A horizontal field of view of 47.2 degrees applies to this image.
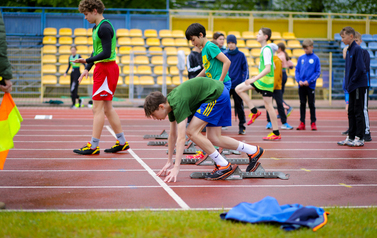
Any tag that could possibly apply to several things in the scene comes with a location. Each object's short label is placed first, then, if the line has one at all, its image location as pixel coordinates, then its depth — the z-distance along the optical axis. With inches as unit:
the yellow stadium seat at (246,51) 799.3
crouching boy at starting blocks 173.6
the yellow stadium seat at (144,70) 767.1
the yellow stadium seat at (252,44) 846.5
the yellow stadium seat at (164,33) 840.3
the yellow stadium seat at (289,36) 893.8
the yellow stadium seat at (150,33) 839.1
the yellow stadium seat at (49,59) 756.6
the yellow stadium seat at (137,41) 812.3
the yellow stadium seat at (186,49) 801.4
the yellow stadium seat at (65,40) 803.4
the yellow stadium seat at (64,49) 780.6
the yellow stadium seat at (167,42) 821.2
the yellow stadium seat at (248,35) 870.4
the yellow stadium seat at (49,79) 721.6
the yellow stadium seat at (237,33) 876.0
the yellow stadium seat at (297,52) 842.6
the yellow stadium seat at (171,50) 803.4
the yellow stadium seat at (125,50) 792.9
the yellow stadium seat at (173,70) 773.9
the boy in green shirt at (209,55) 221.5
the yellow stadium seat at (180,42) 826.8
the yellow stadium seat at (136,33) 834.2
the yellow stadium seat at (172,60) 789.9
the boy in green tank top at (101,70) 248.7
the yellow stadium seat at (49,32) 821.1
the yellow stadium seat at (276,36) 869.8
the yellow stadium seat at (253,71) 763.4
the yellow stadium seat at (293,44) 862.2
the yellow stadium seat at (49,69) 739.4
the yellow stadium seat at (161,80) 750.5
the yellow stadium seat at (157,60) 797.6
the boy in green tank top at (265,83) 315.5
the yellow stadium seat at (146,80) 740.0
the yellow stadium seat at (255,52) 828.7
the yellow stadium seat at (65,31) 821.9
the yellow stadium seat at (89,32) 829.2
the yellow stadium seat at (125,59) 776.3
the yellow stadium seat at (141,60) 784.3
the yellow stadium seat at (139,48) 798.5
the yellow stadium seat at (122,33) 828.0
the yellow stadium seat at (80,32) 820.9
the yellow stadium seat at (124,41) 804.3
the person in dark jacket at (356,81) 295.7
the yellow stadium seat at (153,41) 817.5
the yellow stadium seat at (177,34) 840.3
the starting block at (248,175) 201.3
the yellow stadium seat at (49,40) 796.6
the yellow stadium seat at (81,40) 797.2
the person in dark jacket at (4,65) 155.6
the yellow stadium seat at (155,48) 813.8
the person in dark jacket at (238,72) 362.3
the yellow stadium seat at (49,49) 775.1
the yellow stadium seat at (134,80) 734.5
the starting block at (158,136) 336.7
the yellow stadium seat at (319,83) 790.5
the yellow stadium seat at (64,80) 723.4
